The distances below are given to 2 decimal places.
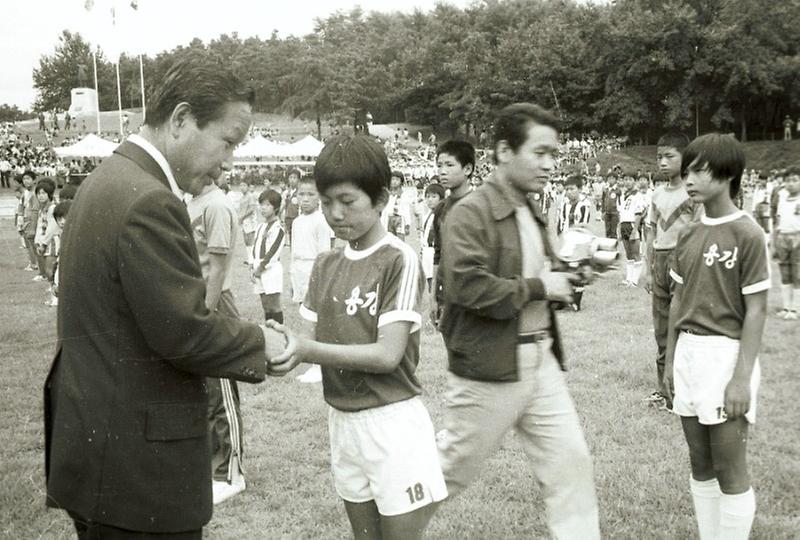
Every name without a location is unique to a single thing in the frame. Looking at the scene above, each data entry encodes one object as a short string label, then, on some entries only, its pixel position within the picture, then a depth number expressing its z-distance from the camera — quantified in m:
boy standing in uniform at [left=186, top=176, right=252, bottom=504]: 4.39
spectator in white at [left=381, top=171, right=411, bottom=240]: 15.87
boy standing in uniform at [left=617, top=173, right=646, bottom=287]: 12.81
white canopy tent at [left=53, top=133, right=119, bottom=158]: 30.80
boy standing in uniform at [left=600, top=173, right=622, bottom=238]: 17.95
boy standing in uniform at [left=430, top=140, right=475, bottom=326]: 6.03
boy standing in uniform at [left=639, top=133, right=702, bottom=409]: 5.74
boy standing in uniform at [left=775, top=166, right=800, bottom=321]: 9.94
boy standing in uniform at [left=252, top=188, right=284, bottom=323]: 7.69
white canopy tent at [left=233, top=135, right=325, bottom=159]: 35.65
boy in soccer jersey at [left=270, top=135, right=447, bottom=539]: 2.65
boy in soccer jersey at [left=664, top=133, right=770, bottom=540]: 3.19
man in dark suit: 1.98
